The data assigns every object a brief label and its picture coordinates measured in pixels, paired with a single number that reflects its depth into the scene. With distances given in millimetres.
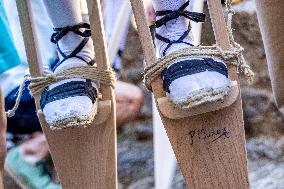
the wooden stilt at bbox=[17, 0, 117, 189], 1442
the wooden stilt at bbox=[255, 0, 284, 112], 1608
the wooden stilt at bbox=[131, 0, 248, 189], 1380
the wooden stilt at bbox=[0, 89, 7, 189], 1542
